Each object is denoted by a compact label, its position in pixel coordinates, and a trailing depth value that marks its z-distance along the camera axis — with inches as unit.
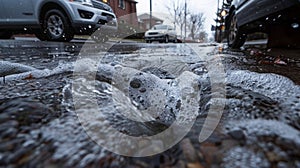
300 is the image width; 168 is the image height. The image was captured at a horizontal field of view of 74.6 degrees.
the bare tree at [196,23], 2036.2
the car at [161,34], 606.5
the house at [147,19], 1796.3
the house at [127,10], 824.6
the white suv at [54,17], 170.6
